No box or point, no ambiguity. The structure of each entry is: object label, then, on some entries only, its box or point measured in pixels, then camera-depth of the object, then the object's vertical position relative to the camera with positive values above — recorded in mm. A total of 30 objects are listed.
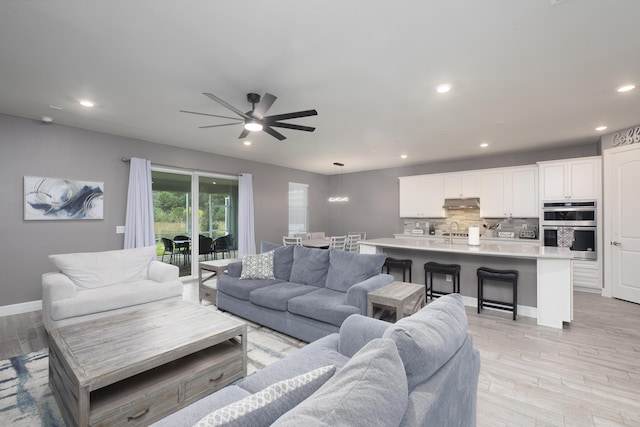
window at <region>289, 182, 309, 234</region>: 8406 +281
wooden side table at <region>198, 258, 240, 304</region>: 4141 -880
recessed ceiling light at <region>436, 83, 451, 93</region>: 3131 +1410
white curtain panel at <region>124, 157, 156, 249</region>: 4984 +152
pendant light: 9344 +1045
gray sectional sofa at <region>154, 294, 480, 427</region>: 766 -535
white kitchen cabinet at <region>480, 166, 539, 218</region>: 5902 +499
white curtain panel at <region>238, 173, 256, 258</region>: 6785 -13
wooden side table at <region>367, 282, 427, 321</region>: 2611 -763
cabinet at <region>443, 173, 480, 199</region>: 6566 +720
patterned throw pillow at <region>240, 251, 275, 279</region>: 3854 -675
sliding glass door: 5660 +49
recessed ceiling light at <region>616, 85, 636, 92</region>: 3135 +1400
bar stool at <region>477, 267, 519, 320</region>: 3719 -874
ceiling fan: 2943 +1057
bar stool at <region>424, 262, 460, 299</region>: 4172 -821
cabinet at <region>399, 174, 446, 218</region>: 7082 +505
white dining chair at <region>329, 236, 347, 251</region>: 6223 -567
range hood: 6598 +303
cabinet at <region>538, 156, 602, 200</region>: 5129 +689
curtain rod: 5031 +989
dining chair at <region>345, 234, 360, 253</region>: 6605 -640
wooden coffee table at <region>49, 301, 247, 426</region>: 1688 -950
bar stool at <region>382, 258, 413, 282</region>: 4598 -762
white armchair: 3078 -841
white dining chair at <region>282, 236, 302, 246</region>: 6238 -529
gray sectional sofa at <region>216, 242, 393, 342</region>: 2838 -850
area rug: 1946 -1329
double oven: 5156 -187
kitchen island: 3461 -688
